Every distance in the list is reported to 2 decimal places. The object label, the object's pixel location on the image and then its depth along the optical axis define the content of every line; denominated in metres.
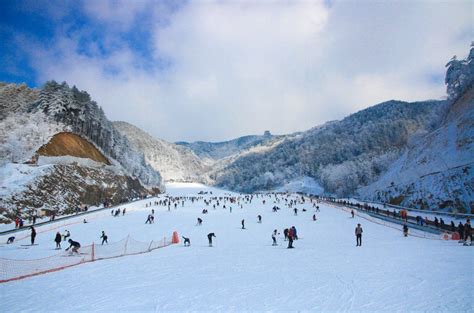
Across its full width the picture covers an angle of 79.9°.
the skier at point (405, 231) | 19.66
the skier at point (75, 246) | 15.00
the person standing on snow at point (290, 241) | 16.47
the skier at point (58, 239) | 17.98
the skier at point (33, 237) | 19.41
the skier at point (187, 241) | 18.19
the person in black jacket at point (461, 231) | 15.91
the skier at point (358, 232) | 16.52
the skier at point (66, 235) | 20.74
